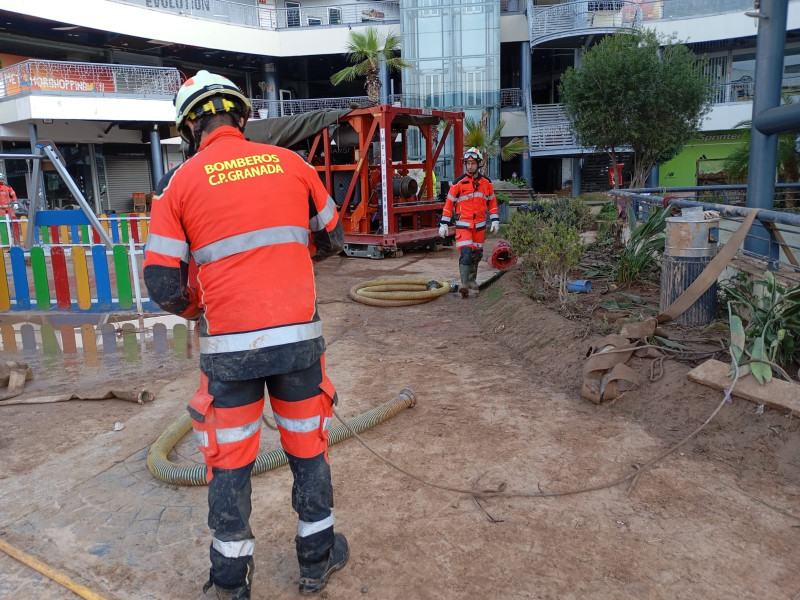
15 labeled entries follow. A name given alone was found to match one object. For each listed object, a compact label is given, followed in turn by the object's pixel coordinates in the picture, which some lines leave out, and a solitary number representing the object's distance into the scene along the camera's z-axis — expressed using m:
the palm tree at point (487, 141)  23.94
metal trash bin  5.02
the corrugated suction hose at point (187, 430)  3.42
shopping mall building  23.23
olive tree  18.28
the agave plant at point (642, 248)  6.40
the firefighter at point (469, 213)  8.19
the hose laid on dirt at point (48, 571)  2.55
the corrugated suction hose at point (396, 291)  7.98
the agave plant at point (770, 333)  3.80
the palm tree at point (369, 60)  23.22
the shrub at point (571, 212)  12.26
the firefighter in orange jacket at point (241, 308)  2.36
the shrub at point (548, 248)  6.59
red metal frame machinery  11.60
